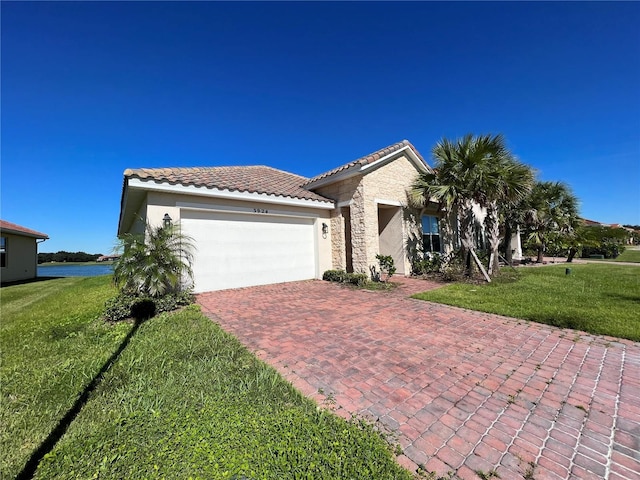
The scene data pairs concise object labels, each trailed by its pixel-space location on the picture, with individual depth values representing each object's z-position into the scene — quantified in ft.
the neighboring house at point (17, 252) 55.01
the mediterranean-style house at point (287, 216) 27.13
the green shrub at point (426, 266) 40.27
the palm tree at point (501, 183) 33.22
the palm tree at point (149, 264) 20.98
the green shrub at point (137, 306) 19.22
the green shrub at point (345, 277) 32.16
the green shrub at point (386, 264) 33.26
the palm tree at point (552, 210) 54.60
